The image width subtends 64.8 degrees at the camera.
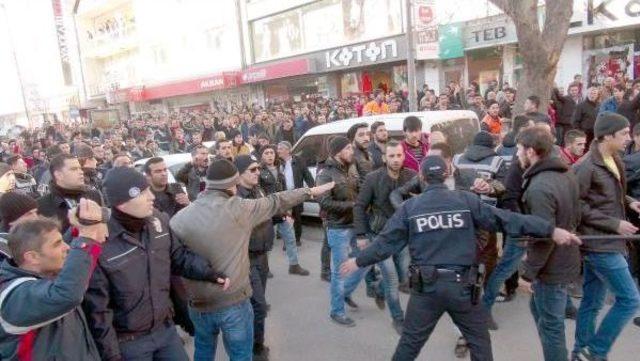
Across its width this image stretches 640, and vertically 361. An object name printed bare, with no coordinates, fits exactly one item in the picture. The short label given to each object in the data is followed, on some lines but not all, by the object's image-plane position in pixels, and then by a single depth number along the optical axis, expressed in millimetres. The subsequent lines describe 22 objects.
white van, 6961
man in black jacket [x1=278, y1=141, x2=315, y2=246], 7109
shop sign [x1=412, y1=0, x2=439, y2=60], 11094
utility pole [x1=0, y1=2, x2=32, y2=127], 42438
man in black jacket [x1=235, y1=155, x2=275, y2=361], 4059
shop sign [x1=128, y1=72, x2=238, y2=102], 25688
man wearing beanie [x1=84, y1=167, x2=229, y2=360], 2594
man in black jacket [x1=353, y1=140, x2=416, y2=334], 4539
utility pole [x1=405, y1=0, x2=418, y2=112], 10992
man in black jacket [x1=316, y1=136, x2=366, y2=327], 4824
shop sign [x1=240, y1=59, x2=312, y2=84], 21812
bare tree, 8023
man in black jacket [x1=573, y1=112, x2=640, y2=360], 3498
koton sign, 18875
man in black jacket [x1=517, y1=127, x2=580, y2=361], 3285
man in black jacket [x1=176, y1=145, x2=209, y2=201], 6492
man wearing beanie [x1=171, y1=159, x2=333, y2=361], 3234
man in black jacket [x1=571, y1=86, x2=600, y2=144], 8719
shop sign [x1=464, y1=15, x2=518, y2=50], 15438
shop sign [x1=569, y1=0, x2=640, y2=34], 13328
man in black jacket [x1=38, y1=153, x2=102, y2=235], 4234
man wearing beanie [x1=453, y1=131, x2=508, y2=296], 4409
